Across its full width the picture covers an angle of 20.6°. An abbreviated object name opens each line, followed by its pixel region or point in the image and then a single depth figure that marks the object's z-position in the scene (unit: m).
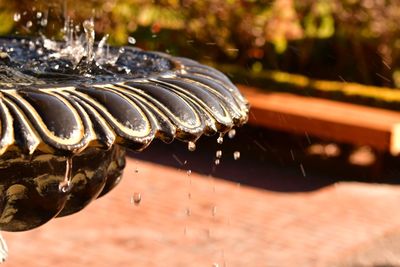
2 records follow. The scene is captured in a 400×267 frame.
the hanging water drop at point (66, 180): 3.17
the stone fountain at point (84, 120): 2.66
